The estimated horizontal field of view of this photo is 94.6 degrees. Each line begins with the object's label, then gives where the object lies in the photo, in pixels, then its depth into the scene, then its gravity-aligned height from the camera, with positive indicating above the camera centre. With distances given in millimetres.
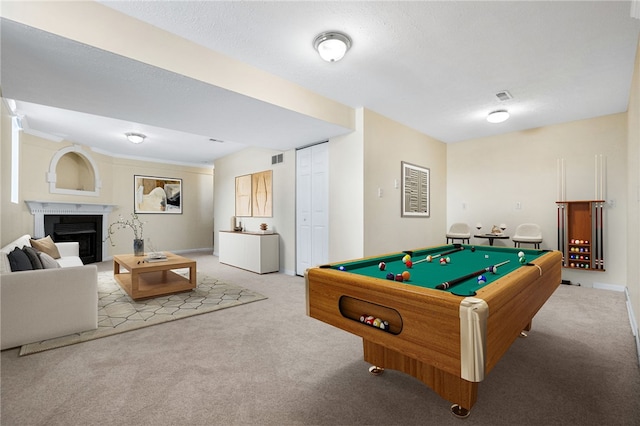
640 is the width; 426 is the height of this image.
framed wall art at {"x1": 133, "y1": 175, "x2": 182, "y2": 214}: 7453 +535
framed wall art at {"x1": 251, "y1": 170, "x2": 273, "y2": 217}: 5934 +425
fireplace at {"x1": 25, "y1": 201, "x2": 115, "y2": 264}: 5458 -166
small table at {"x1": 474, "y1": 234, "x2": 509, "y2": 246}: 4720 -365
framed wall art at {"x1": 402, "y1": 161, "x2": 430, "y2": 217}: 4850 +409
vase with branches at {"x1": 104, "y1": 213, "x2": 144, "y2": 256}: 6871 -250
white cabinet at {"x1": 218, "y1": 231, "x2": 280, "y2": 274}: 5363 -704
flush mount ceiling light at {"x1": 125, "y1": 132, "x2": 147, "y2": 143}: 5457 +1446
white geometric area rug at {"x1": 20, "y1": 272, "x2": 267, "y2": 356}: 2565 -1055
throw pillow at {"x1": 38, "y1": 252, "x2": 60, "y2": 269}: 2829 -458
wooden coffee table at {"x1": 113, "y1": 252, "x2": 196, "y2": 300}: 3605 -927
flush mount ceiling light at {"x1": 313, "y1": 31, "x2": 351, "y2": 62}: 2473 +1446
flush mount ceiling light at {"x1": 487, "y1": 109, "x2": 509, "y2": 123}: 4105 +1373
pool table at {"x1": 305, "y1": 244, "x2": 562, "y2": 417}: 1113 -439
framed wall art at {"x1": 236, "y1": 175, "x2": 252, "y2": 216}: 6547 +438
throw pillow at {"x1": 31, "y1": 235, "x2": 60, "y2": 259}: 3939 -430
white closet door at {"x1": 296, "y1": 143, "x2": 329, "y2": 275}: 4723 +136
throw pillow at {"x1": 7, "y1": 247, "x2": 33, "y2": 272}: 2549 -405
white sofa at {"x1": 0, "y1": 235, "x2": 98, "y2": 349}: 2334 -738
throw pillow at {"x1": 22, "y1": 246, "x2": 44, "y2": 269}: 2682 -392
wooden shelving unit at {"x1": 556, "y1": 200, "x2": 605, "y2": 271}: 4230 -310
